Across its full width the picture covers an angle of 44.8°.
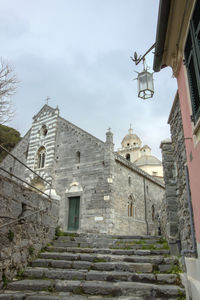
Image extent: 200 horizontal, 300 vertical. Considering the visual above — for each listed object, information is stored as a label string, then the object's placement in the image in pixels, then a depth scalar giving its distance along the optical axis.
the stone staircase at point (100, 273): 4.64
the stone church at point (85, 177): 14.18
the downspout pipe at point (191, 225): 4.13
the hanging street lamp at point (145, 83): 5.17
